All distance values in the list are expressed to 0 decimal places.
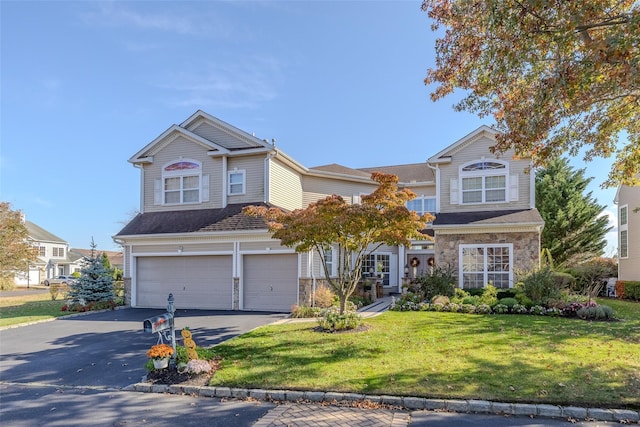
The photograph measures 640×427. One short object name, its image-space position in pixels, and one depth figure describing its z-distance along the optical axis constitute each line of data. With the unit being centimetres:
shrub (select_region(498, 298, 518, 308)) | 1349
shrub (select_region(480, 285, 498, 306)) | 1402
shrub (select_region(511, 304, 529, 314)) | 1320
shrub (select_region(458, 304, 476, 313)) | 1348
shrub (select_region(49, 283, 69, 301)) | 2167
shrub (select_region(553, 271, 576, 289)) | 1560
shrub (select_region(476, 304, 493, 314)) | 1335
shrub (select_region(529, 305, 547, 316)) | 1288
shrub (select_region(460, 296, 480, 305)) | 1416
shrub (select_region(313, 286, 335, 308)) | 1528
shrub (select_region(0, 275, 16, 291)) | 3253
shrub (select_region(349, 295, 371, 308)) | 1655
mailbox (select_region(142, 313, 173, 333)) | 722
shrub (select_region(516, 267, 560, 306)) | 1370
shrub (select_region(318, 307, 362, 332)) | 1043
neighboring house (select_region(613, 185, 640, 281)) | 2072
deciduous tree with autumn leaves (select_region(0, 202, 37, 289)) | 2889
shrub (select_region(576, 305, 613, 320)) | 1204
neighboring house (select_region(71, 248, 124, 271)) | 5936
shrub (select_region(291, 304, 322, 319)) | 1370
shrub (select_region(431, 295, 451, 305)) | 1418
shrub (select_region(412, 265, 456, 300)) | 1560
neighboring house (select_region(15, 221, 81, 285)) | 4481
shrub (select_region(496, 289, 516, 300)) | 1526
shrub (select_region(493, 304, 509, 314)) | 1334
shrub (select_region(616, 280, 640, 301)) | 1875
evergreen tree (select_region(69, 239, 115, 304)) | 1772
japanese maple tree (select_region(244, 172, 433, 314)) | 1008
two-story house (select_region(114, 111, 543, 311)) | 1617
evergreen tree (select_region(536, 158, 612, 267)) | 2369
